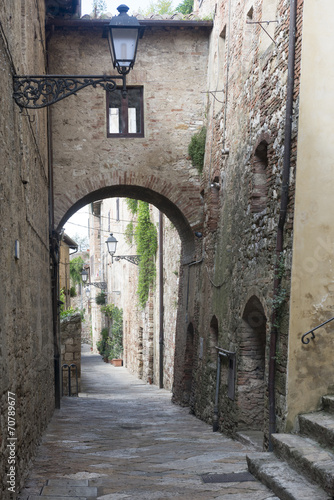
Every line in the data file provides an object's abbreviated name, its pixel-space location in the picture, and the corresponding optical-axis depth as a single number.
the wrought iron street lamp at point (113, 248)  17.78
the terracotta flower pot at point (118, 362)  23.28
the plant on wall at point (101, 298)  29.67
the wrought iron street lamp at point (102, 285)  29.46
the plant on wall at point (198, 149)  10.77
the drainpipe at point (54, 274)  10.19
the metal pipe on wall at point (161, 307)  15.37
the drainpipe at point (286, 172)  5.89
